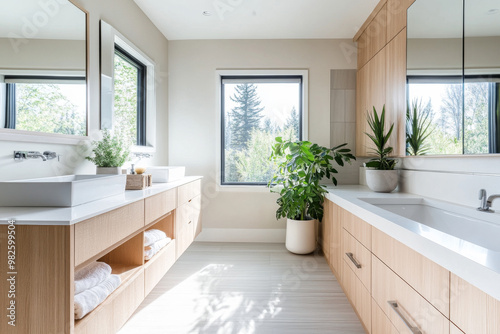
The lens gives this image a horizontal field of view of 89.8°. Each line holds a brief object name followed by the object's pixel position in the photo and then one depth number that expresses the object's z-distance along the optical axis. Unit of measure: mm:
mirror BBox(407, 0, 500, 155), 1250
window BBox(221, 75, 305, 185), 3191
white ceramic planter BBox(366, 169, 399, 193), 2086
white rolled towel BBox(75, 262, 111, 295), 1064
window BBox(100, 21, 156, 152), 1876
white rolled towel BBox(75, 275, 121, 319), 971
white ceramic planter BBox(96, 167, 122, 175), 1641
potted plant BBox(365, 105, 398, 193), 2094
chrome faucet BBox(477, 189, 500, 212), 1259
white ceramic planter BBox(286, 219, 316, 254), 2727
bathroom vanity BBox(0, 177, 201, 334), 832
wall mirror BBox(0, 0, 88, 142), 1178
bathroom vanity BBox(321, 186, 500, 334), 663
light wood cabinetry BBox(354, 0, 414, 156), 2027
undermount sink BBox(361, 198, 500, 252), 1150
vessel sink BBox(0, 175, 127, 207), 1016
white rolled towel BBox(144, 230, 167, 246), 1656
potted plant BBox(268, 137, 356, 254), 2602
